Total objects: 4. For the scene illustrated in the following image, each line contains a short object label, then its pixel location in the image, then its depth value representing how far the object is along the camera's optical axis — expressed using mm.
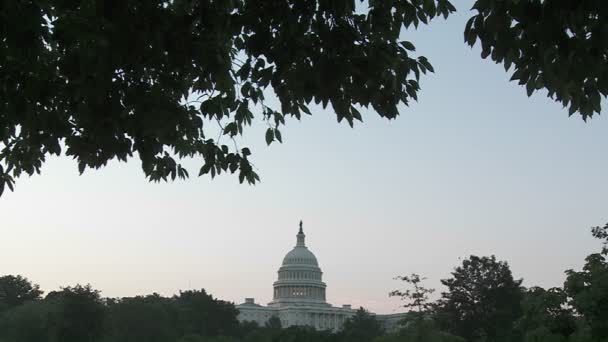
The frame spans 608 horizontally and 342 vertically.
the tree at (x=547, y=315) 38094
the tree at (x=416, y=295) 51250
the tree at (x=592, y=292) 33250
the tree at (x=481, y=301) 66000
